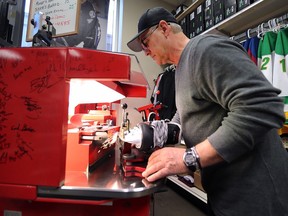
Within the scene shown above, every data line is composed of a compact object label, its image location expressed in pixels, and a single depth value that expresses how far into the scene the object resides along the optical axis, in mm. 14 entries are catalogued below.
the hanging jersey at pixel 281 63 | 1316
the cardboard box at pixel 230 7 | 1765
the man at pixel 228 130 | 515
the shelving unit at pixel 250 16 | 1585
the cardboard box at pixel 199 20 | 2246
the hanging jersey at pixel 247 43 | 1651
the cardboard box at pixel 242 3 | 1630
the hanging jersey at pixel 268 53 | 1425
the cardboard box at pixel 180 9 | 2779
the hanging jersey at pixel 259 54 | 1515
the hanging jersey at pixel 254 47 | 1578
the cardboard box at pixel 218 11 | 1925
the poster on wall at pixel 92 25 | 2486
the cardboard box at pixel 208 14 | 2082
